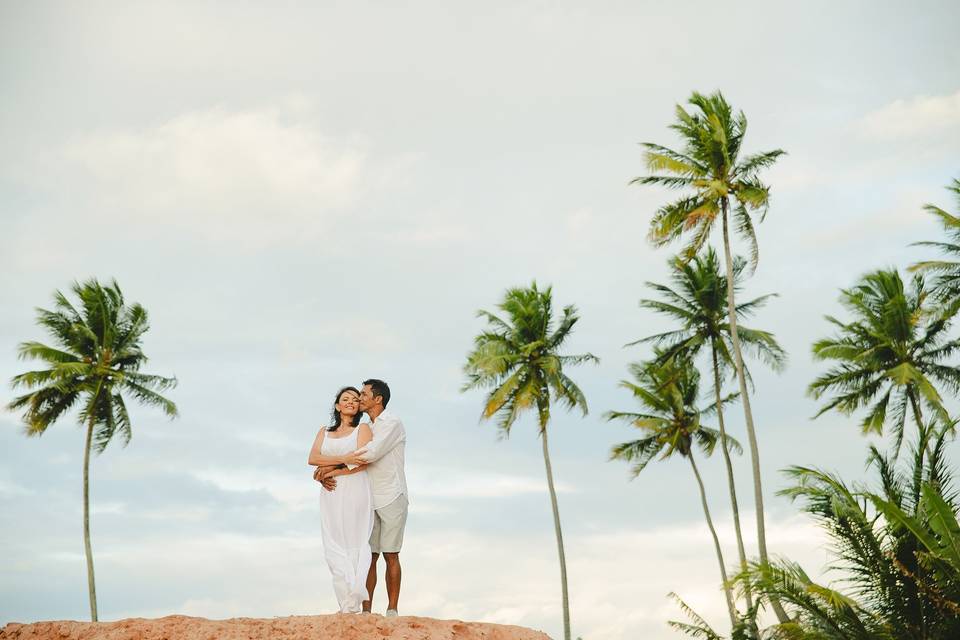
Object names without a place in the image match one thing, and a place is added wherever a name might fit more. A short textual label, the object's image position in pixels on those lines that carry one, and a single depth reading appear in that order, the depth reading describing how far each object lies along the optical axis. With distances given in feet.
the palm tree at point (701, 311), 100.42
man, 29.50
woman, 28.86
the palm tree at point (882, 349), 98.68
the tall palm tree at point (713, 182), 84.17
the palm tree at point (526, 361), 99.14
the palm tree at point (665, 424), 109.91
